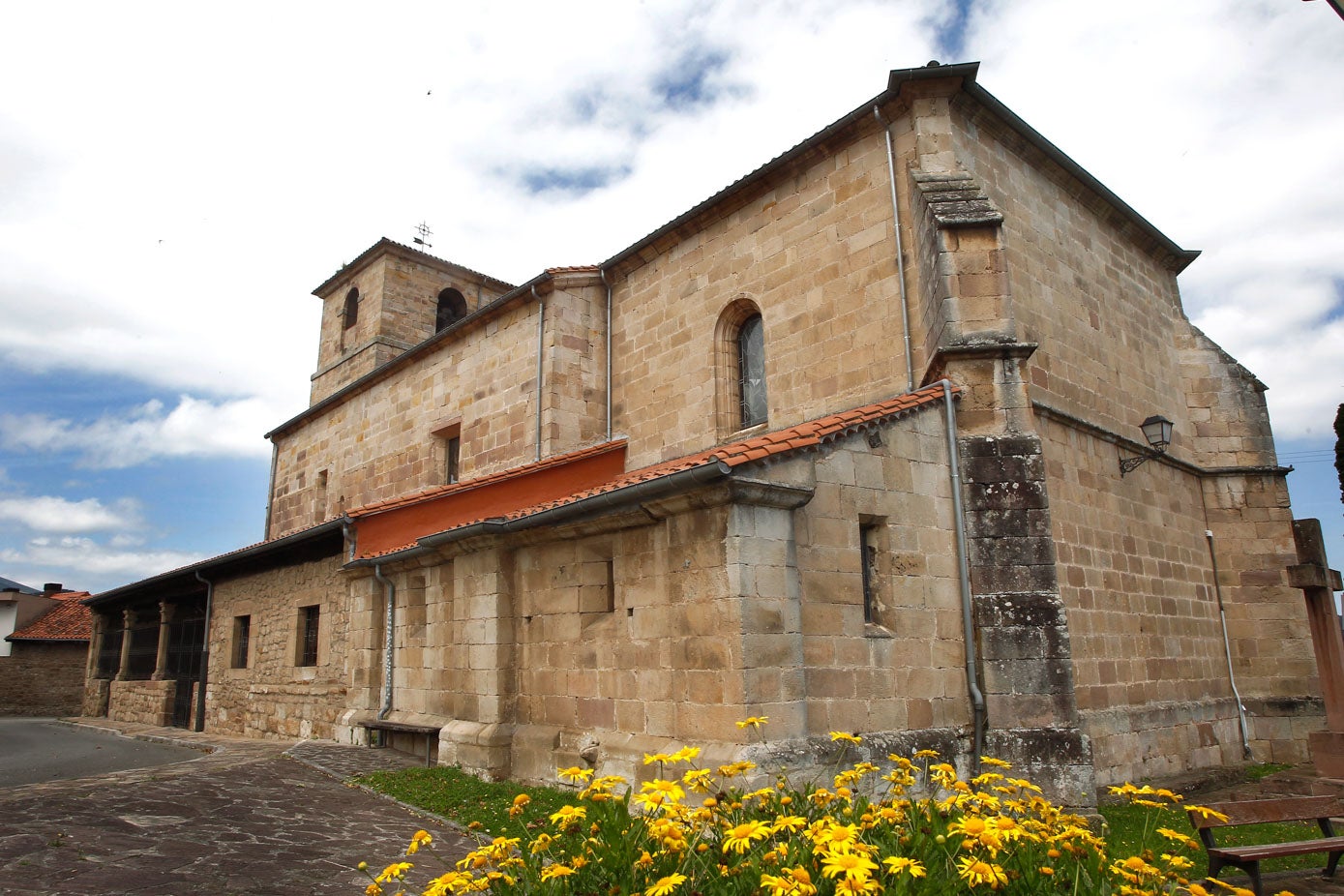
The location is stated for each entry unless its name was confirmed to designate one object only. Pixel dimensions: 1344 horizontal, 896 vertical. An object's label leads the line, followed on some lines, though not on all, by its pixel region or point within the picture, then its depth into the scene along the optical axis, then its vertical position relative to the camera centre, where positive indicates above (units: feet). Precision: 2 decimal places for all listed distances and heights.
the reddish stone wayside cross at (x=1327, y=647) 29.68 -0.03
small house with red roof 89.66 +1.33
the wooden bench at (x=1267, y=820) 16.70 -3.54
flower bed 10.27 -2.38
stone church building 24.03 +4.54
